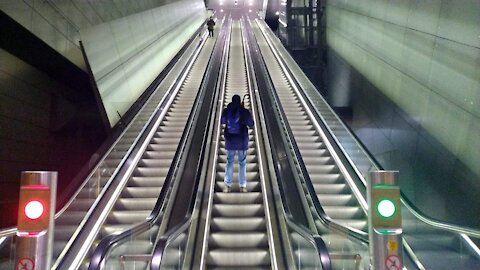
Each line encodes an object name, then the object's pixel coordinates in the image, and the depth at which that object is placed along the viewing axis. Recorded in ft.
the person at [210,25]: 75.10
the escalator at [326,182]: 15.08
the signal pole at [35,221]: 7.33
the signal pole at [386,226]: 7.41
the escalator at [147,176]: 18.97
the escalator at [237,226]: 16.98
